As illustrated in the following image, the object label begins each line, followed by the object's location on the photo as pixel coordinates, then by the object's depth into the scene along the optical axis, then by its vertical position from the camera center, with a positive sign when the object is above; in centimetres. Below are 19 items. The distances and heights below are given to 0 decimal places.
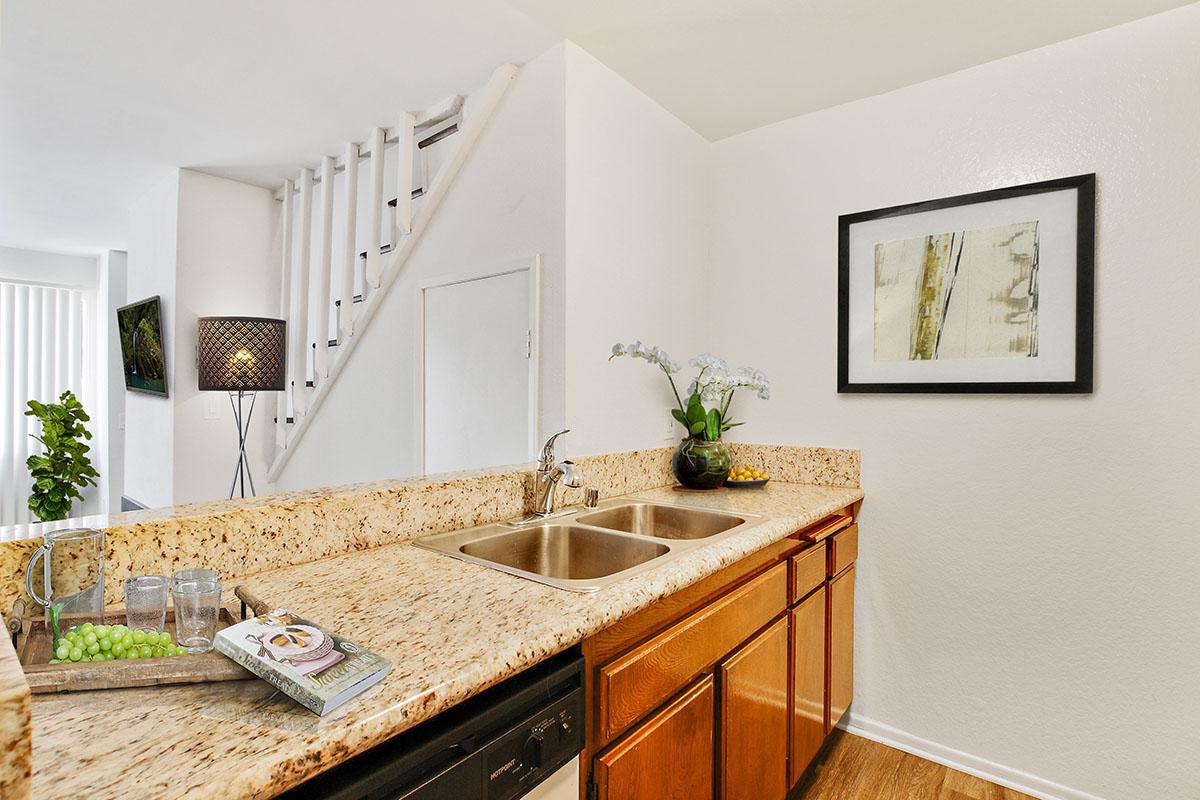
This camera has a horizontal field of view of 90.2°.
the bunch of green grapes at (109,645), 77 -32
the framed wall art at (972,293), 187 +39
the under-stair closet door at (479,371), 210 +12
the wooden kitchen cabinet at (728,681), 108 -63
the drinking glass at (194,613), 86 -31
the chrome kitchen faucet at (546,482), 172 -23
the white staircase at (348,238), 237 +80
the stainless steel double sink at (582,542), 147 -37
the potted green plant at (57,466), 278 -33
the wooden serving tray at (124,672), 72 -34
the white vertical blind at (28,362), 381 +25
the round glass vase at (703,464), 222 -22
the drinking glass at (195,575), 89 -26
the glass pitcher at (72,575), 88 -27
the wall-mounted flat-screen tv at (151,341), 330 +33
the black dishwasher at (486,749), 68 -45
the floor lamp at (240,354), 290 +23
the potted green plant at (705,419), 221 -5
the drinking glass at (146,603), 88 -30
